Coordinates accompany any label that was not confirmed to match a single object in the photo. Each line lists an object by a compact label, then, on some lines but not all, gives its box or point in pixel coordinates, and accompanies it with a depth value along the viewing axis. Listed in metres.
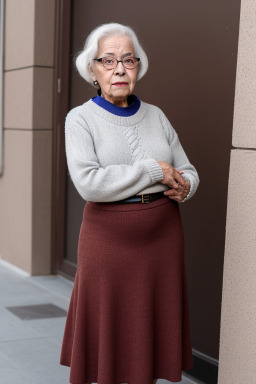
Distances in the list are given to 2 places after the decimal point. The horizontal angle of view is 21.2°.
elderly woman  3.18
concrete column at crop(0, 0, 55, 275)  6.77
